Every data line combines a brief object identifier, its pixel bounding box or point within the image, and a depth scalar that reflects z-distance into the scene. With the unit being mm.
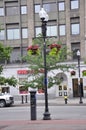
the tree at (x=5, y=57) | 16359
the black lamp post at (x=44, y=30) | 22195
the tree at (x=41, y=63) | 38812
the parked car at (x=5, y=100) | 40725
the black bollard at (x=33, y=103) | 22844
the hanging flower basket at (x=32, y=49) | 21297
